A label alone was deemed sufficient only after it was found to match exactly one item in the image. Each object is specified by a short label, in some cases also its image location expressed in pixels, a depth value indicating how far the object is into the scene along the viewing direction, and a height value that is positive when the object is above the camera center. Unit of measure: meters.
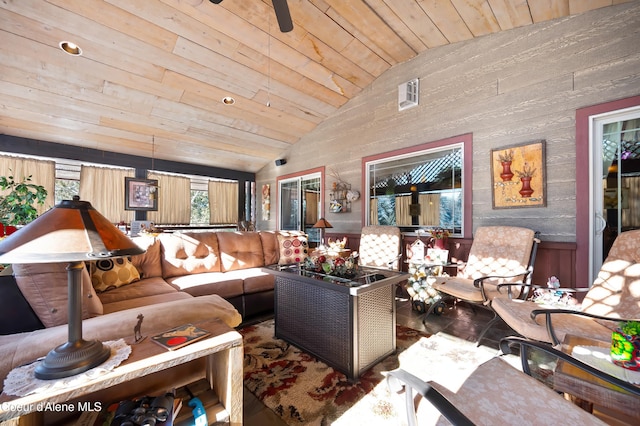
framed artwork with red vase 2.89 +0.44
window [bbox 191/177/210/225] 6.77 +0.35
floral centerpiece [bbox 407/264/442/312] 3.08 -0.88
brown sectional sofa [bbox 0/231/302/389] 1.19 -0.54
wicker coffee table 1.90 -0.82
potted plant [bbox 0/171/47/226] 2.45 +0.07
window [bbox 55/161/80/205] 5.07 +0.70
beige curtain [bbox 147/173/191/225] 6.11 +0.34
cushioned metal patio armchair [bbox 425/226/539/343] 2.53 -0.55
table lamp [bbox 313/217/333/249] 4.74 -0.17
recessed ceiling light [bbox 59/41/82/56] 2.98 +1.93
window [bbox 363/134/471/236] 3.55 +0.43
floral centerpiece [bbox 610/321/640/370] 1.15 -0.59
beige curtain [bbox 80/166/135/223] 5.27 +0.53
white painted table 0.79 -0.59
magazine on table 1.08 -0.53
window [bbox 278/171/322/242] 5.73 +0.29
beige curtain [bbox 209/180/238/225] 6.86 +0.34
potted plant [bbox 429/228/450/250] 3.34 -0.30
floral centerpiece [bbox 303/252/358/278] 2.32 -0.48
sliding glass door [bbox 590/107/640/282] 2.45 +0.35
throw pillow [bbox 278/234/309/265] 3.81 -0.50
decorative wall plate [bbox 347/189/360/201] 4.66 +0.35
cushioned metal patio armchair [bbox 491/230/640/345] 1.73 -0.65
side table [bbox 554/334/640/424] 1.02 -0.72
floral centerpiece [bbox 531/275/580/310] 2.43 -0.81
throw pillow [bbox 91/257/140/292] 2.33 -0.55
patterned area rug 1.56 -1.17
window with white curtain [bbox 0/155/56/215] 4.46 +0.77
